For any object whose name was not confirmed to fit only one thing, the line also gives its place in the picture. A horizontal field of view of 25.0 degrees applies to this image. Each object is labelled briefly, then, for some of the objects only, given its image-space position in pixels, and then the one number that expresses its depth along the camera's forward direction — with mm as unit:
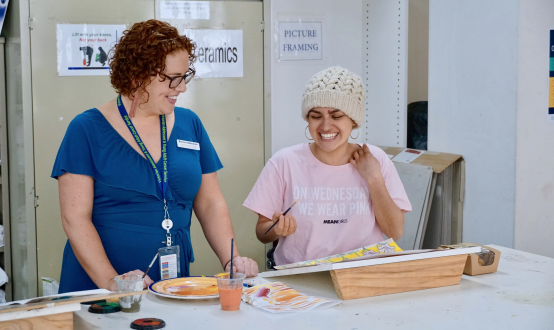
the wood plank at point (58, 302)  3021
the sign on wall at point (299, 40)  5521
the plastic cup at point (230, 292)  3246
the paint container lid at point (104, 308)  3234
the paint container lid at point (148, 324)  3121
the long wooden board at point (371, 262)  3326
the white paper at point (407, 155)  4851
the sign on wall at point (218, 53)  5257
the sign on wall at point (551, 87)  4290
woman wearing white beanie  3781
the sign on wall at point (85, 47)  4922
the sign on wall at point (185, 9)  5159
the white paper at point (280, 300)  3265
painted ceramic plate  3308
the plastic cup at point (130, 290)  3226
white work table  3170
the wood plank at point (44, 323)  3032
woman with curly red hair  3482
